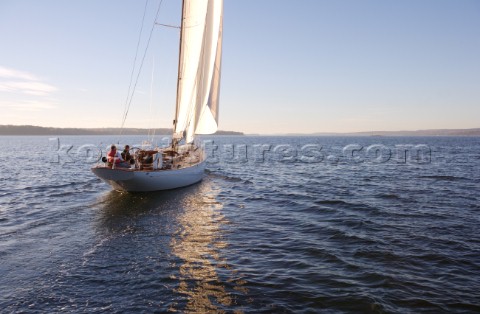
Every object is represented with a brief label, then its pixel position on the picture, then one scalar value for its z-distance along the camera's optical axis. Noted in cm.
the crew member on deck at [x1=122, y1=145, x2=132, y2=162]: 1897
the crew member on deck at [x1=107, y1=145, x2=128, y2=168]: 1777
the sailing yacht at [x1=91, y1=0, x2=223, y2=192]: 1848
